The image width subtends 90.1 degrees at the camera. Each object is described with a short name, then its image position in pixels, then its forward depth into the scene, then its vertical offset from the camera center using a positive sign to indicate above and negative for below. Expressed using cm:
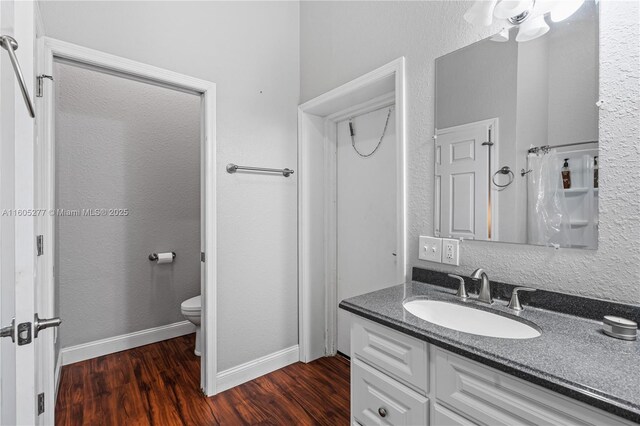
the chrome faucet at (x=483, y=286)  127 -30
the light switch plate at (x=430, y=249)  154 -19
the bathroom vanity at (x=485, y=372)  71 -42
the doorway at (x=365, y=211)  212 +0
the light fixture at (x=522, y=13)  116 +76
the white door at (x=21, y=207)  73 +1
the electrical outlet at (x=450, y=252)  148 -19
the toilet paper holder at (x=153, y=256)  278 -40
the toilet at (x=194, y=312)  248 -80
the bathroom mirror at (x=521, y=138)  113 +30
